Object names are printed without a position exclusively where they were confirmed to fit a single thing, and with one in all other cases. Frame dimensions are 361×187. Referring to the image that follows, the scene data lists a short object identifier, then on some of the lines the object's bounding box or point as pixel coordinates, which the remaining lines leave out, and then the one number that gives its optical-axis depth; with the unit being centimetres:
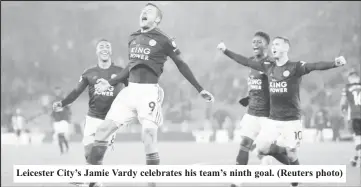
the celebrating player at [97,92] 1559
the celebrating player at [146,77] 1228
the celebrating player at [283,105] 1495
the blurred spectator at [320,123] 5722
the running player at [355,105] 2431
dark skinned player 1617
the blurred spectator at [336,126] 5852
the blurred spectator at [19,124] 5246
